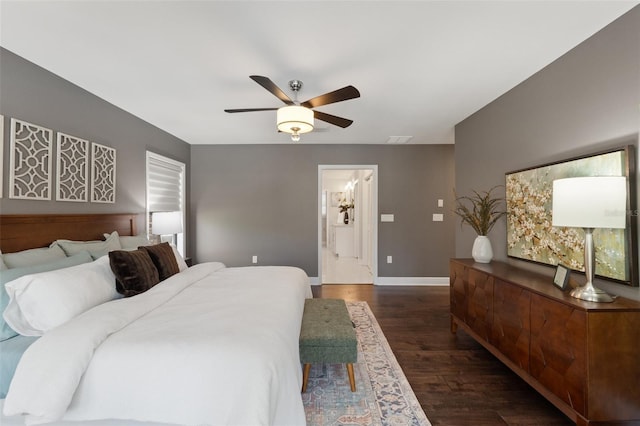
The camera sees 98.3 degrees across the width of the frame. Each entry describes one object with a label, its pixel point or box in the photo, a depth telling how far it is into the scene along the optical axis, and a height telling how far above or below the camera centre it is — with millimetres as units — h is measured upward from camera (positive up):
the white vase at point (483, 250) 2770 -356
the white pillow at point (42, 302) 1526 -487
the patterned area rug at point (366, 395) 1780 -1303
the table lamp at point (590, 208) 1520 +36
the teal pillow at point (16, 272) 1543 -347
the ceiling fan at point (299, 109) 2108 +897
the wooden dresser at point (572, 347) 1482 -798
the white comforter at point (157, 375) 1241 -743
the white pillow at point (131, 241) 2790 -273
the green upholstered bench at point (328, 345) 1965 -928
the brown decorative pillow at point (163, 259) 2457 -404
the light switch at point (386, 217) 4953 -40
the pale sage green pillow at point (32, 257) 1834 -288
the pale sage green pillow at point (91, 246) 2240 -263
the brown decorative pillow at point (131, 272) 2014 -425
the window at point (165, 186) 3799 +444
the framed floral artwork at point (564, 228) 1646 -102
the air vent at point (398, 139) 4461 +1254
